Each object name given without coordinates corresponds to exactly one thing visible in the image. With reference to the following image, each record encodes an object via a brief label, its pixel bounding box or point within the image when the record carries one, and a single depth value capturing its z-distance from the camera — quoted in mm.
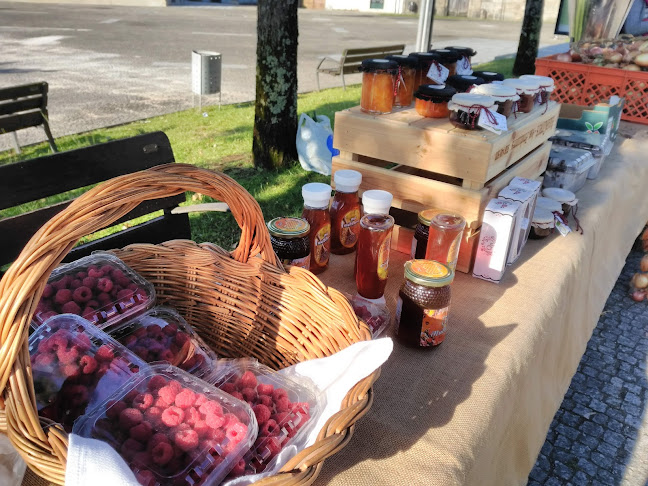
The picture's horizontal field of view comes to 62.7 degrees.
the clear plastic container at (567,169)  2289
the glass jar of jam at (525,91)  1860
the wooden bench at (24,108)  4652
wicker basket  793
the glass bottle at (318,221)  1506
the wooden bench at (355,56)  7574
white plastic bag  4629
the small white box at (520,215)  1637
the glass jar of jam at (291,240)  1446
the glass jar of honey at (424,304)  1247
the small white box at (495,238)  1570
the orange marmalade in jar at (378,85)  1759
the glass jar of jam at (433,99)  1720
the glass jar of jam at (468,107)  1592
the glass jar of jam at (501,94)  1683
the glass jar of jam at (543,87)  1963
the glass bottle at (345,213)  1588
